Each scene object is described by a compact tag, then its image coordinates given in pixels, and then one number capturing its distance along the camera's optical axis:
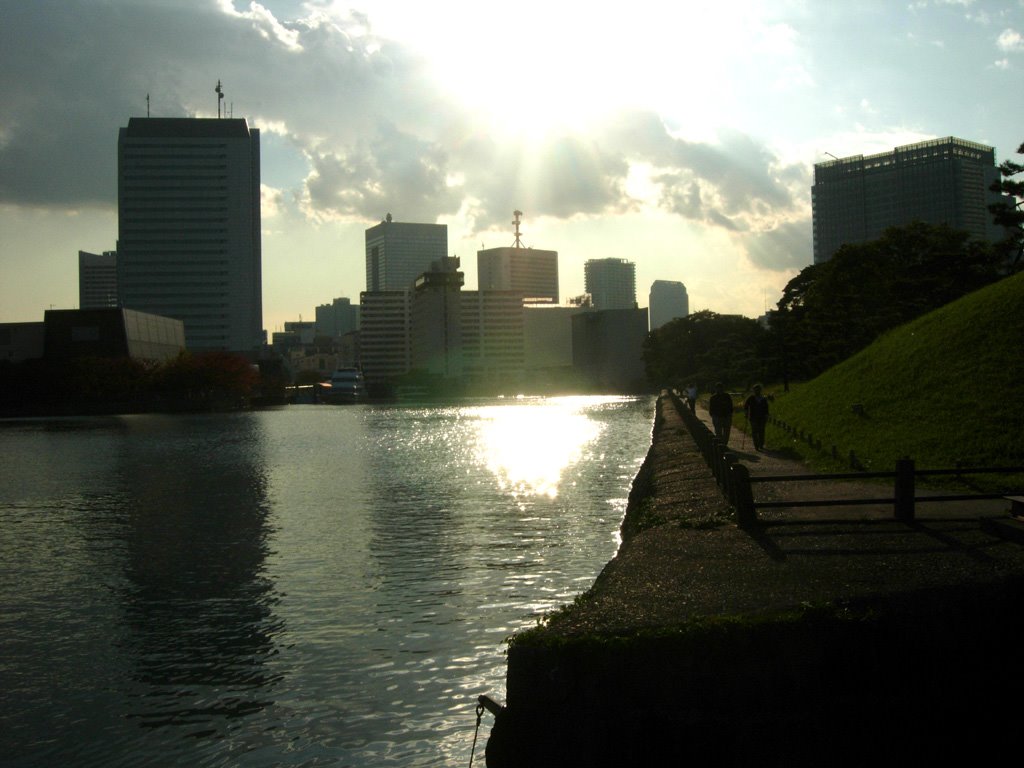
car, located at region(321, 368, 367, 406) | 196.00
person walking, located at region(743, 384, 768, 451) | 28.98
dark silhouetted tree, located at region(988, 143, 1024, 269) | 40.41
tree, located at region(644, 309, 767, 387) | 129.02
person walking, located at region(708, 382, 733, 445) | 30.70
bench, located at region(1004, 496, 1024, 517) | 12.03
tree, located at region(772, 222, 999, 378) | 51.19
